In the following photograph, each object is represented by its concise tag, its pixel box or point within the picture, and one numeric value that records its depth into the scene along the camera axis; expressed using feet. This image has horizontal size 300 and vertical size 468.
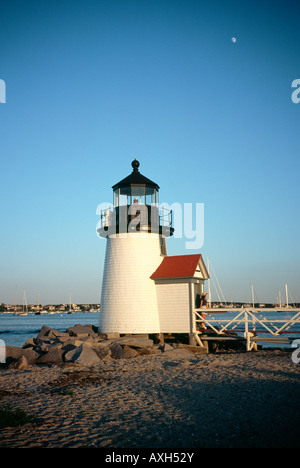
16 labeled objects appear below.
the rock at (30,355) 49.08
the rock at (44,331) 68.66
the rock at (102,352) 50.08
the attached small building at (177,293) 62.90
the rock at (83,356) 46.21
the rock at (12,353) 48.78
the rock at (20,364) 45.29
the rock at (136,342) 57.06
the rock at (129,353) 52.42
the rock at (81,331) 65.12
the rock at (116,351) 51.80
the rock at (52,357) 48.01
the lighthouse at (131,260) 64.39
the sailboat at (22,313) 496.51
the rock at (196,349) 56.85
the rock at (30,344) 62.80
